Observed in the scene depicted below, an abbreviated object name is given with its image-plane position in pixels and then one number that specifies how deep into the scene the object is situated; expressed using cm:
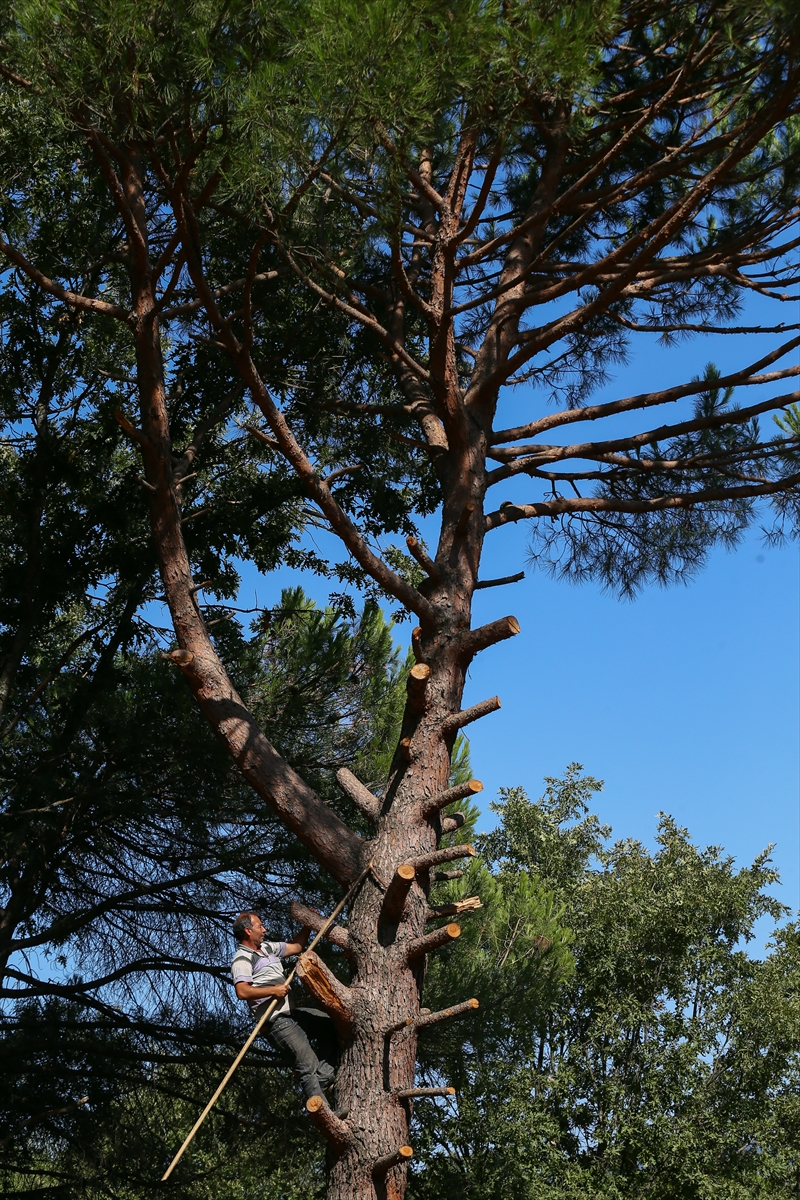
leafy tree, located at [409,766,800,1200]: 1170
